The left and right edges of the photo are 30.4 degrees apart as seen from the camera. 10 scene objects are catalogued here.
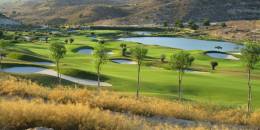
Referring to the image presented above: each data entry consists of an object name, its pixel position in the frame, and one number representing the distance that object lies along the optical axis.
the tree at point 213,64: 67.06
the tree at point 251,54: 39.94
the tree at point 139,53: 47.12
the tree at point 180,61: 44.62
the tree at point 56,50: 47.66
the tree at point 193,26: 186.12
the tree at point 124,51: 79.69
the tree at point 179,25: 196.57
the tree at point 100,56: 45.46
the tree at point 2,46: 58.17
